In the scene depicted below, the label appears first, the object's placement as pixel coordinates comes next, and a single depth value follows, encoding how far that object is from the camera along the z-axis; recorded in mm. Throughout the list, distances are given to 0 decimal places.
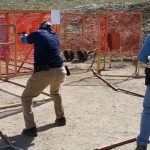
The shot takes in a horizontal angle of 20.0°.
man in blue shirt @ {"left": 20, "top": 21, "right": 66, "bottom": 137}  7348
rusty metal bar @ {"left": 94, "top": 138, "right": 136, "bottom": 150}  6709
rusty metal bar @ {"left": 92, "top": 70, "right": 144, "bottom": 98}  10953
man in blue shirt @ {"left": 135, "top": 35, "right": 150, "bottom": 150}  5855
